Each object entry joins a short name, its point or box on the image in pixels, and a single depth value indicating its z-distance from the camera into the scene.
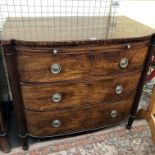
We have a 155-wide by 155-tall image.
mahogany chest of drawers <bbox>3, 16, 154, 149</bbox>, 1.02
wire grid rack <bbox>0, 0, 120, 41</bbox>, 1.07
